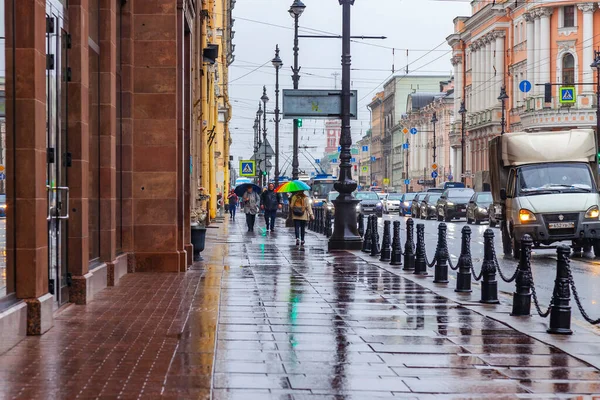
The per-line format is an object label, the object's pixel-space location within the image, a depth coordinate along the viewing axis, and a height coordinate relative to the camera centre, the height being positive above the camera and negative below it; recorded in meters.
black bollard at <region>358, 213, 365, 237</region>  31.91 -0.74
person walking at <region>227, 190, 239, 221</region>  60.68 -0.33
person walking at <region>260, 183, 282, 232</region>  40.76 -0.37
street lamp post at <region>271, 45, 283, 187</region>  52.81 +5.74
